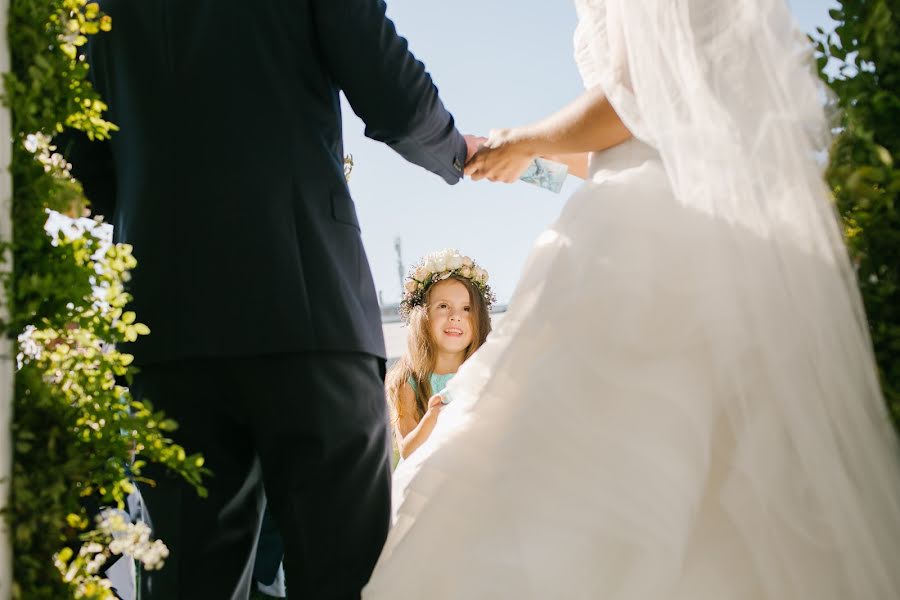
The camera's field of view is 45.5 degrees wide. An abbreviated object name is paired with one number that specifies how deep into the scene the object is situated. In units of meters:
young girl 2.29
